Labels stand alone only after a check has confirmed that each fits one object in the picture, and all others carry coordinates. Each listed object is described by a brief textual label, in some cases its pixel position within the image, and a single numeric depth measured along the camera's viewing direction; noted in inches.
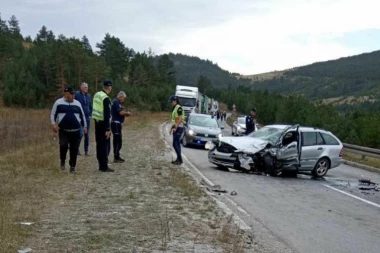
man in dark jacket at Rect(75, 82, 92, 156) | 522.3
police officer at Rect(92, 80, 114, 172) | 434.9
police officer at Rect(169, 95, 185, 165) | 541.6
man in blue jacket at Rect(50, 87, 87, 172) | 410.9
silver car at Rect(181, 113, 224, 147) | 873.4
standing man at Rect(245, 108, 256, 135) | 760.3
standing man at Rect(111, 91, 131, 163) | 516.4
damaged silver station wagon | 551.5
